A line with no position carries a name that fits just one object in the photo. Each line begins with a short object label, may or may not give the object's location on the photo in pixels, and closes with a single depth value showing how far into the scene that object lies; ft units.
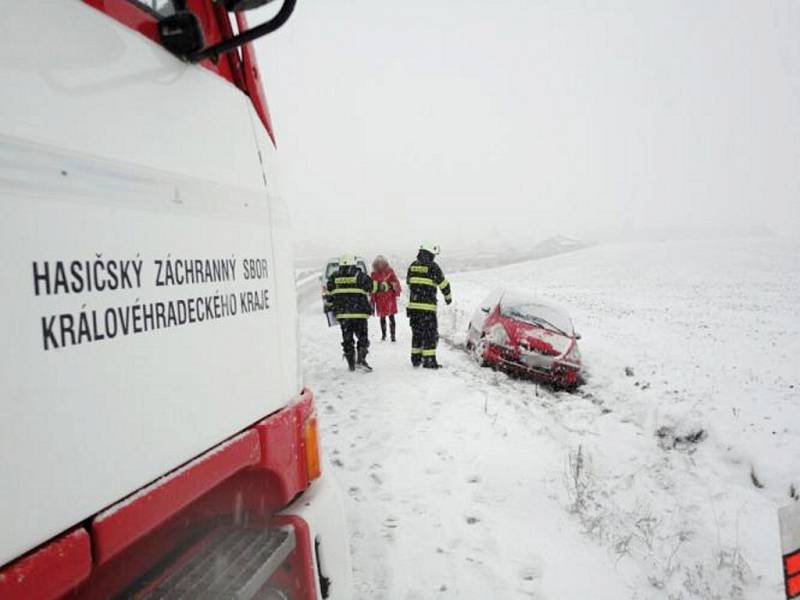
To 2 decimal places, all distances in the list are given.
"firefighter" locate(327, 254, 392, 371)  27.55
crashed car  27.45
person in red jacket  35.99
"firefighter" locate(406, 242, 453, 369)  27.66
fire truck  4.02
